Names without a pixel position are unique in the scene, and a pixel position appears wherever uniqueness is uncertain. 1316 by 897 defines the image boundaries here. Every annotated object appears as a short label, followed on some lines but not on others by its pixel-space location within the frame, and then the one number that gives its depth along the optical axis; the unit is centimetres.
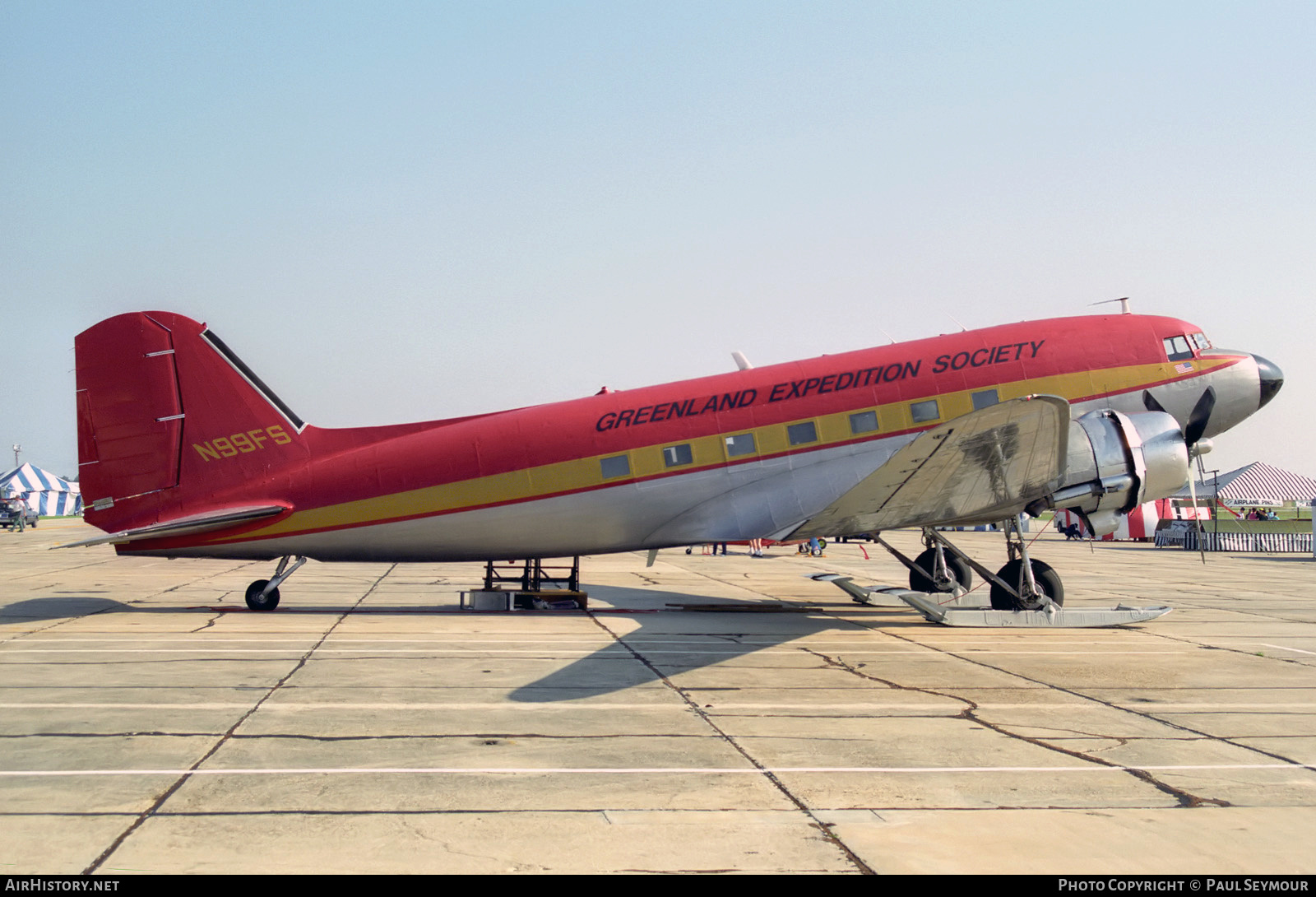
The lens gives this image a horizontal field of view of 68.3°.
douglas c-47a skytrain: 1769
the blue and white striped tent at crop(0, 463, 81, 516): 12181
